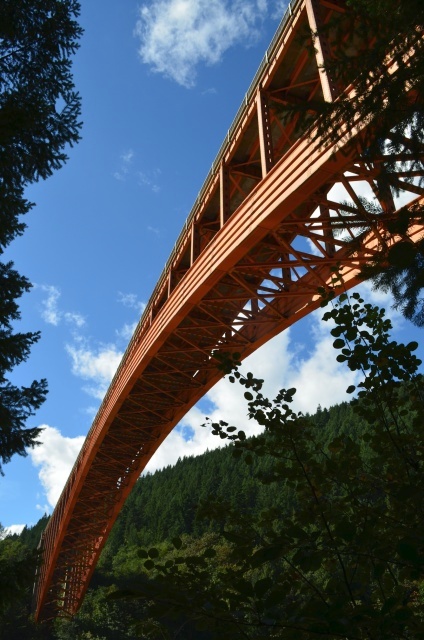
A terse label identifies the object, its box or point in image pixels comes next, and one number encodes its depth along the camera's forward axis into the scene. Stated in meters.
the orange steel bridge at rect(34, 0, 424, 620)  8.03
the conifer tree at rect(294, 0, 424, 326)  2.87
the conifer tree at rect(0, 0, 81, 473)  8.44
